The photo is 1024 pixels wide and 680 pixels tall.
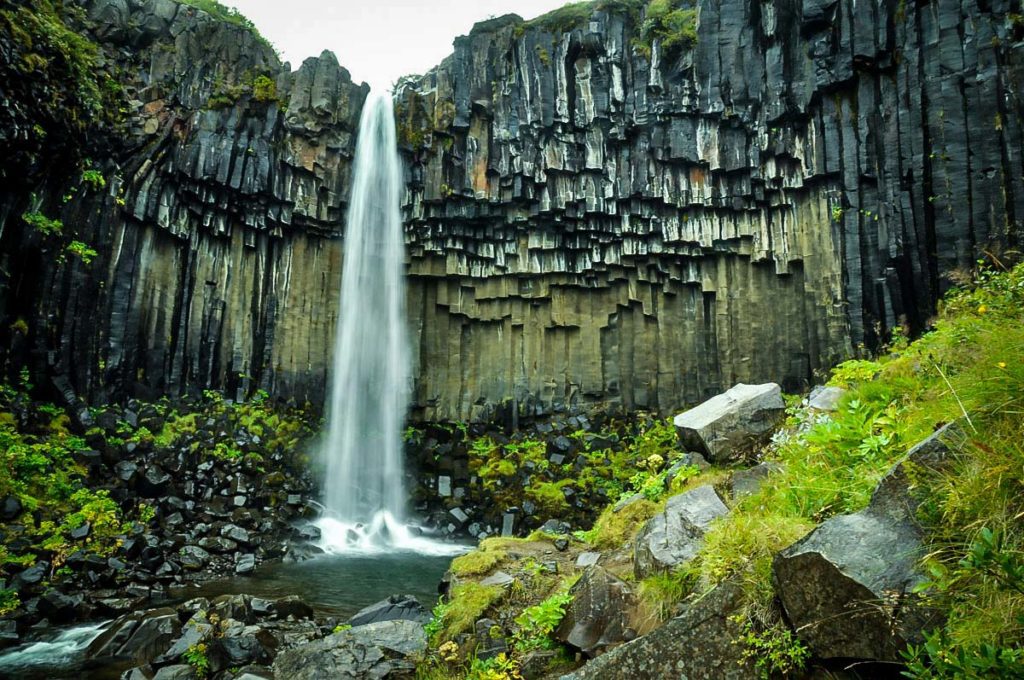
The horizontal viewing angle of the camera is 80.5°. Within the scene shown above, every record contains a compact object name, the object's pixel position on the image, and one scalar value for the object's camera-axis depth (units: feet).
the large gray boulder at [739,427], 20.67
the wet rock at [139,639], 26.73
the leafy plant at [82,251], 52.80
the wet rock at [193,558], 41.91
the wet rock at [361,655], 20.21
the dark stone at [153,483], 49.06
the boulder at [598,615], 14.16
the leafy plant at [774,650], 10.12
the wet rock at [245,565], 43.21
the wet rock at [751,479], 16.28
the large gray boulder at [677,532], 14.42
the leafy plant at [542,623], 15.75
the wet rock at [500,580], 20.37
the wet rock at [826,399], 18.90
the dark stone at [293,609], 31.78
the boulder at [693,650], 11.02
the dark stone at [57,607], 31.78
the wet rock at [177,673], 23.67
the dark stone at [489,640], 16.94
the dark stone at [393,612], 28.40
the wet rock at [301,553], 48.44
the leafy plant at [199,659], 24.27
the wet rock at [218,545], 45.21
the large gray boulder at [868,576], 9.12
